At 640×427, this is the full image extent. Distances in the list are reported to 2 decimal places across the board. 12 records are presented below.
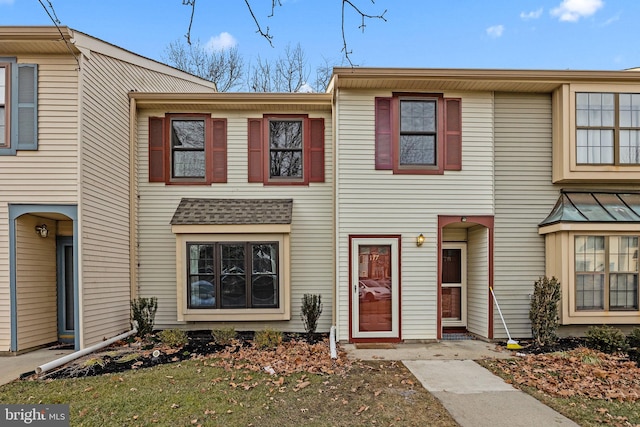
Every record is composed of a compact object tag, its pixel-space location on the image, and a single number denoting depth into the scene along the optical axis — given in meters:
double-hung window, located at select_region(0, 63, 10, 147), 6.37
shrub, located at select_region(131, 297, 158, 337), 7.40
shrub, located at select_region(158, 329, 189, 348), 6.83
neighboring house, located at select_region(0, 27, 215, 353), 6.38
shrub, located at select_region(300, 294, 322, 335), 7.50
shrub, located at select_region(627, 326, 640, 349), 6.66
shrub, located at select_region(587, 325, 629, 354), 6.50
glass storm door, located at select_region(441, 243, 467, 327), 8.29
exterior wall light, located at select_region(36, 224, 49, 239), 6.97
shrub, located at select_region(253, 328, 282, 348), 6.77
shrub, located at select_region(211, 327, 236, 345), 7.06
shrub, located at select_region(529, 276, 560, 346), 6.85
